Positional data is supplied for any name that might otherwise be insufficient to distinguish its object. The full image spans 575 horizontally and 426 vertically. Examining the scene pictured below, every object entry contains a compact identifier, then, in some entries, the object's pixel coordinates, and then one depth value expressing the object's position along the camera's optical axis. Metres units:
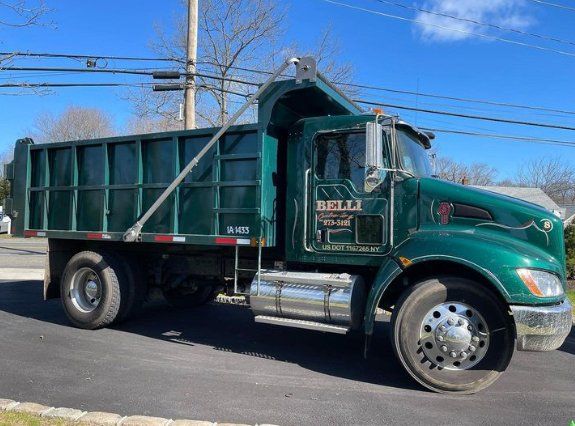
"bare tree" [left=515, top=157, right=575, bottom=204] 58.03
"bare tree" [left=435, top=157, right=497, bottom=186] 56.19
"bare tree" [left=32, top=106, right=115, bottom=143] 41.47
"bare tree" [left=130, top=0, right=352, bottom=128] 20.70
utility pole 12.74
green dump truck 4.50
